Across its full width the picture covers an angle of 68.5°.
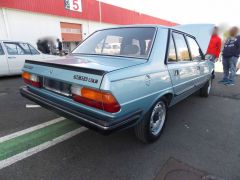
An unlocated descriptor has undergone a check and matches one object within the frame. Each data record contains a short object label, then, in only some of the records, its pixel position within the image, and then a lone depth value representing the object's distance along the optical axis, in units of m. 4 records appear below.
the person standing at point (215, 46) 6.98
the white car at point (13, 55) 6.54
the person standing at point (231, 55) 6.14
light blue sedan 1.81
